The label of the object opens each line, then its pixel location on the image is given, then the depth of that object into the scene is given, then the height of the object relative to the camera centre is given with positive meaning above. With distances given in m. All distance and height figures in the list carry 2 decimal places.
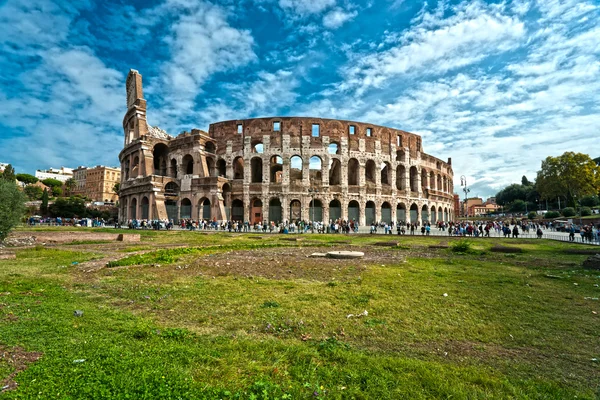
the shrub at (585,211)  50.97 +0.11
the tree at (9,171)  67.78 +12.75
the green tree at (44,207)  65.12 +3.30
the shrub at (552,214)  56.16 -0.25
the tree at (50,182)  108.31 +14.61
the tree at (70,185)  109.96 +13.61
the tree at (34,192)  81.25 +8.59
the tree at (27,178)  99.67 +14.96
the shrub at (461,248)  15.45 -1.76
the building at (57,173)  138.76 +23.67
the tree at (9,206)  15.52 +0.90
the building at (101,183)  113.69 +14.92
